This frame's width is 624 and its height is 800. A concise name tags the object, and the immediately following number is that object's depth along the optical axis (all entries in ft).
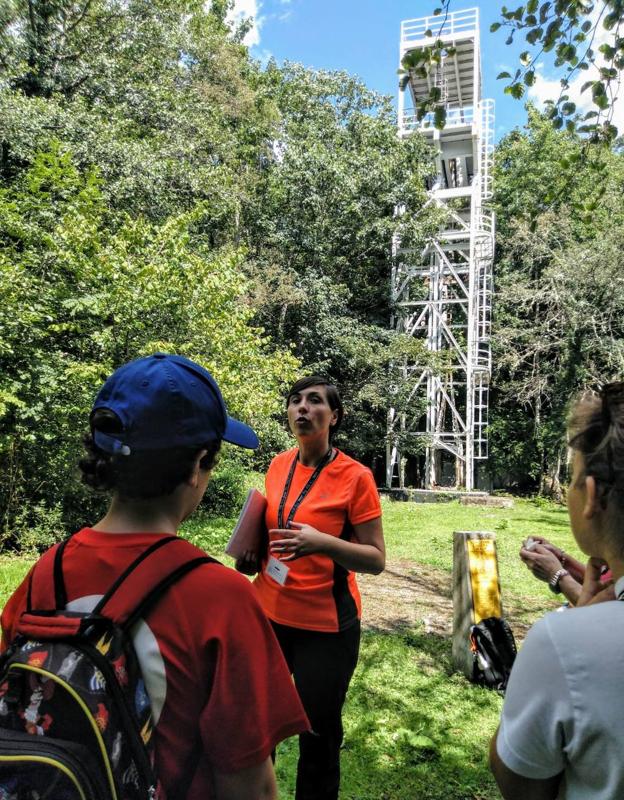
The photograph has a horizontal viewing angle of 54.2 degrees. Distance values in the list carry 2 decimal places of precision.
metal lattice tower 75.20
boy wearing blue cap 3.79
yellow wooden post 16.93
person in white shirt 3.65
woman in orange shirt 8.33
